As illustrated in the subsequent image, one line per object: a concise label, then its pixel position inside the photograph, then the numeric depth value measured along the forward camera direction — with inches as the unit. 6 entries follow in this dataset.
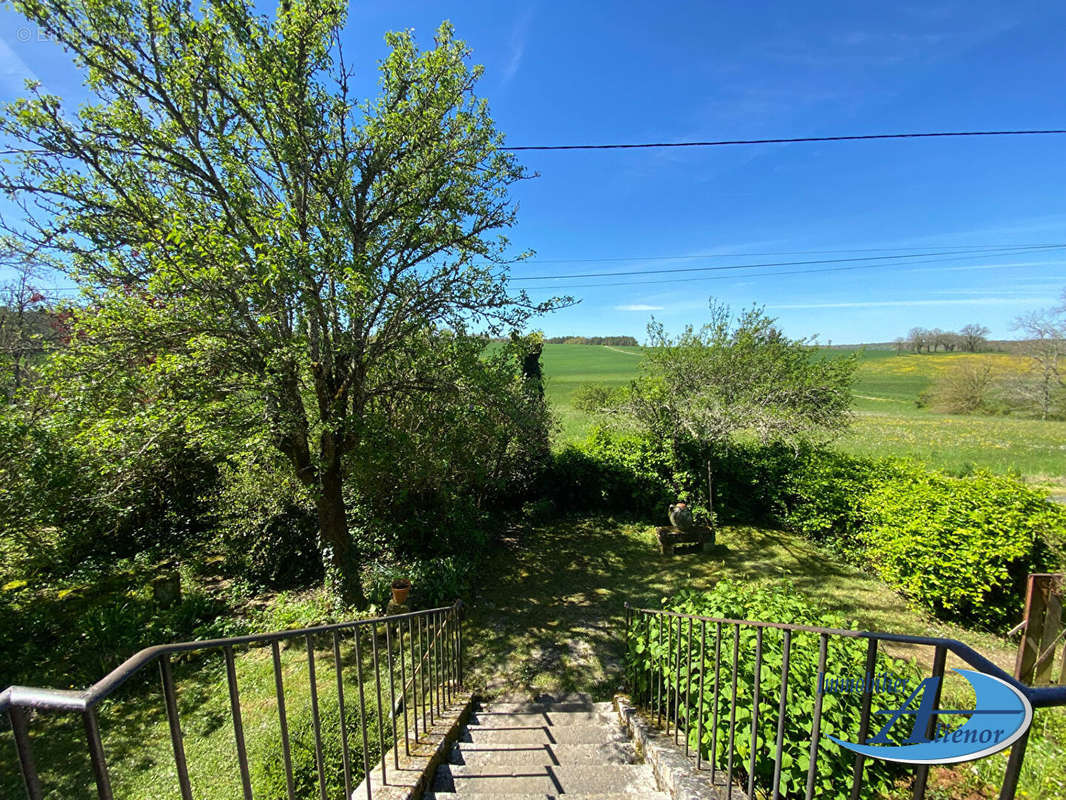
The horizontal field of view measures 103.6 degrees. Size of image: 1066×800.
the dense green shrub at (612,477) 381.7
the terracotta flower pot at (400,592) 217.3
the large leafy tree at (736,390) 360.2
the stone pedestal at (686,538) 308.0
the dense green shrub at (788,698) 93.3
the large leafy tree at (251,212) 169.2
